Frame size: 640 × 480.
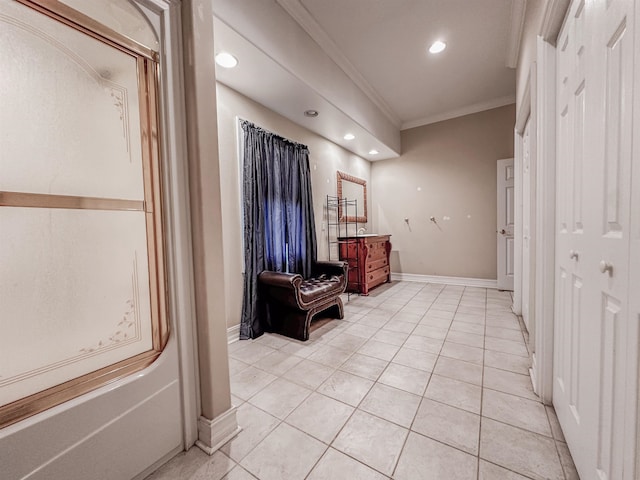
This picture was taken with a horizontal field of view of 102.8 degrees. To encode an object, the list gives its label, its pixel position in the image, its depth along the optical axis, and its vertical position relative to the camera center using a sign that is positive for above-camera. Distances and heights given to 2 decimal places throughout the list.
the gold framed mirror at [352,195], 4.47 +0.65
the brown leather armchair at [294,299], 2.48 -0.71
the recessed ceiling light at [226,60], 2.09 +1.45
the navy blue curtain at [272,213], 2.69 +0.22
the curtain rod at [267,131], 2.72 +1.16
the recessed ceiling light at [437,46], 2.82 +2.03
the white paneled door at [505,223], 3.88 +0.04
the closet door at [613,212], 0.70 +0.03
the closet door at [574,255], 0.97 -0.14
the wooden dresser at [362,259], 4.15 -0.51
